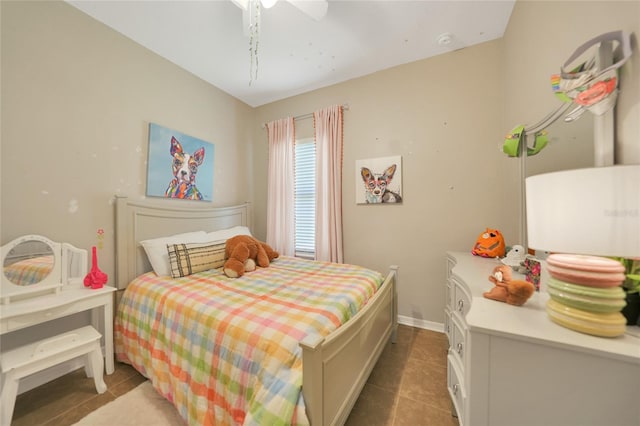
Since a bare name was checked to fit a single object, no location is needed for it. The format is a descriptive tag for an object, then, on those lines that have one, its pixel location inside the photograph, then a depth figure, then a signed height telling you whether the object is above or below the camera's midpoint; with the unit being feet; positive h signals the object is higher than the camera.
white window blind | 10.20 +0.71
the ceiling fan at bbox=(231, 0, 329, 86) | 4.89 +4.49
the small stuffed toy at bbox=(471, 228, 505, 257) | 6.05 -0.82
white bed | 3.15 -2.00
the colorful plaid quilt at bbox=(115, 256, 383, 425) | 3.32 -2.17
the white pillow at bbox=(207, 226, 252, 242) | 8.28 -0.77
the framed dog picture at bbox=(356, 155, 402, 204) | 8.40 +1.24
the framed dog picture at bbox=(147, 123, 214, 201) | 7.60 +1.68
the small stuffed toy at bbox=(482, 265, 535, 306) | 2.89 -0.98
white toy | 4.77 -0.92
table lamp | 2.01 -0.21
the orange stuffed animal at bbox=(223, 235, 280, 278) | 6.62 -1.37
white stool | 4.09 -2.81
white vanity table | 4.27 -1.85
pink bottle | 5.57 -1.56
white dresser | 2.01 -1.50
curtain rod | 9.99 +4.22
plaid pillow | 6.52 -1.33
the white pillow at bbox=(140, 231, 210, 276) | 6.62 -1.16
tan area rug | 4.46 -4.00
